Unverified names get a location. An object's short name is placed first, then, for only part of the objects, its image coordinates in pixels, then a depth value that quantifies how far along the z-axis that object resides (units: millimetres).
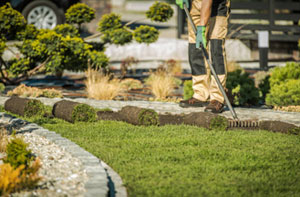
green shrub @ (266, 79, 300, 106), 13008
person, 10634
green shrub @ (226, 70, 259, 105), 13458
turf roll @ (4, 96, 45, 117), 10962
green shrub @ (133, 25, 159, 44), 16191
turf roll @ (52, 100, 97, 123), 10342
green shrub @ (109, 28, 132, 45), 16118
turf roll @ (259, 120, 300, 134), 9304
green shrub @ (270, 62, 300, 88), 14089
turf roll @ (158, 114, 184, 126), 10439
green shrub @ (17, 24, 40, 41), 15195
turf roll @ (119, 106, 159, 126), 10045
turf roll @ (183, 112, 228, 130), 9632
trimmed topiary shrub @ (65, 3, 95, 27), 16470
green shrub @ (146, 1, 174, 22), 16215
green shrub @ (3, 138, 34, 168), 6389
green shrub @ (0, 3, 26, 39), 14502
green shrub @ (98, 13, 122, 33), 16591
